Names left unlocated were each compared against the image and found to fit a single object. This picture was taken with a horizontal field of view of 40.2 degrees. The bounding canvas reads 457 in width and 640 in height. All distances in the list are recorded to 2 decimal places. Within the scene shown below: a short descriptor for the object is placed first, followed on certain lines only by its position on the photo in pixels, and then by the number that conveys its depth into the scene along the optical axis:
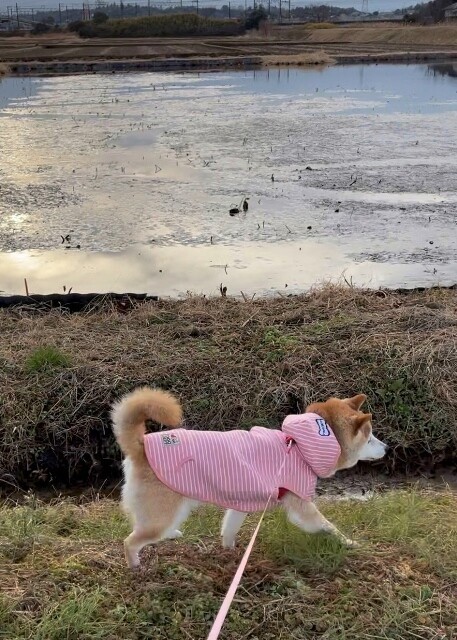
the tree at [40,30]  78.77
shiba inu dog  3.12
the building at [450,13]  70.22
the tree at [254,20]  78.69
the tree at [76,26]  75.94
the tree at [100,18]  77.72
